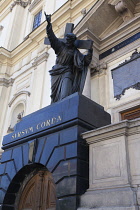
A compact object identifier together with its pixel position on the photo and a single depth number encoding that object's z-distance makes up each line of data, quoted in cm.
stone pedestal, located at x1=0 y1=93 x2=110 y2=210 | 375
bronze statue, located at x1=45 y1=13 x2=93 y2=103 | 533
